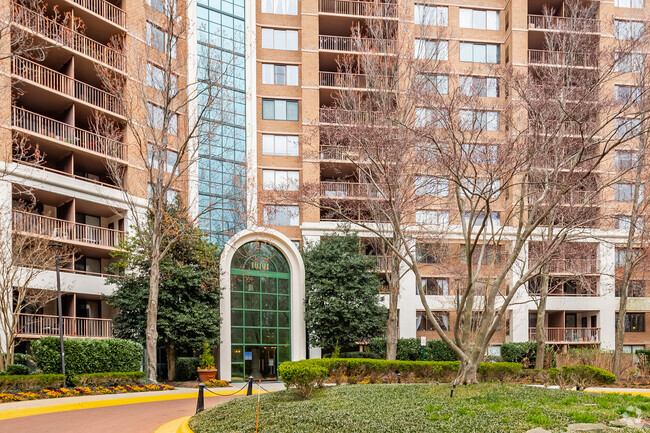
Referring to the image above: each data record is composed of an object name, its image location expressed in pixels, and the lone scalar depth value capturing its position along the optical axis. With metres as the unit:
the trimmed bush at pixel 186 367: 33.44
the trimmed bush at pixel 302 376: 15.47
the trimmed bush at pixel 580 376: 19.23
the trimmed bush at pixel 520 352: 36.84
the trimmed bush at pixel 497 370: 23.62
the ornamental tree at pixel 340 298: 36.47
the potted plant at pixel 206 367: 30.89
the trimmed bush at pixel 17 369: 25.00
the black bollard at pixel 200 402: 15.91
